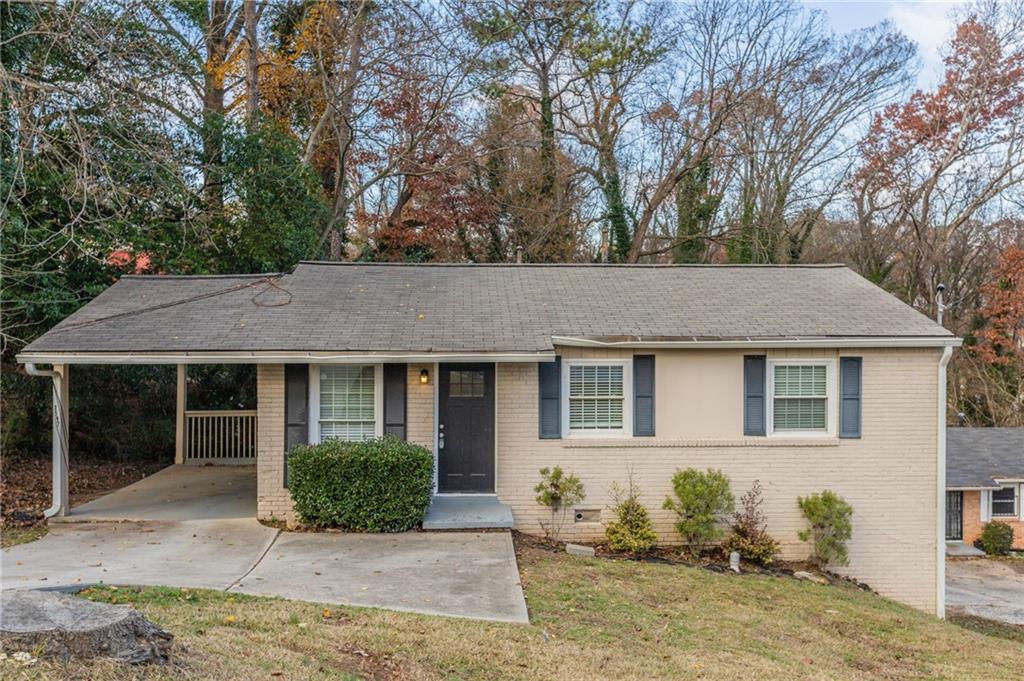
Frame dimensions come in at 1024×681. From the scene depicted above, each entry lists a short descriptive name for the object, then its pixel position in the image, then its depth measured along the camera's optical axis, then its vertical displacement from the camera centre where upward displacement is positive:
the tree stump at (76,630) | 4.21 -1.76
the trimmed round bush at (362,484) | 9.79 -2.04
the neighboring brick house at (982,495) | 21.75 -4.78
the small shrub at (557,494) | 10.65 -2.33
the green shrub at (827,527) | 10.62 -2.80
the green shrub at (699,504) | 10.45 -2.44
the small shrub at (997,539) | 21.47 -5.96
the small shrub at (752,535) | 10.48 -2.90
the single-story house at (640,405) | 10.70 -1.06
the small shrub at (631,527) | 10.44 -2.78
